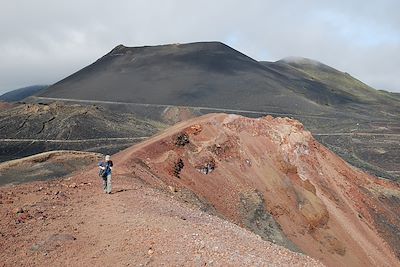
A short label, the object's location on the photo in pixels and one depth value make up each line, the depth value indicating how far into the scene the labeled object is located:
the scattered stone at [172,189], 19.78
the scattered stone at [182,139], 25.63
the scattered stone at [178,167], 22.94
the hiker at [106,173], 14.99
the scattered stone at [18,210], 12.84
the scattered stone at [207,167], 24.63
